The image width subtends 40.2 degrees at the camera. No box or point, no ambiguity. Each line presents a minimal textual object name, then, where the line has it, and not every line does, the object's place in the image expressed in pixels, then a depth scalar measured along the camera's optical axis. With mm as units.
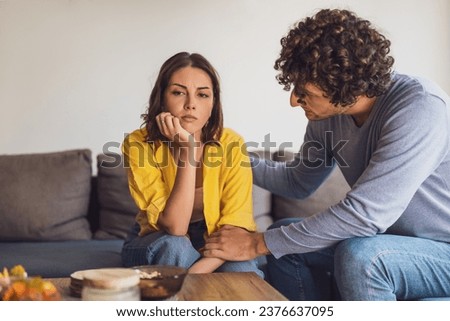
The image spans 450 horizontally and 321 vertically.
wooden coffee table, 1152
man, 1347
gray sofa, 2172
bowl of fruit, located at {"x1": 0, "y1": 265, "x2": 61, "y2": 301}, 1051
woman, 1562
